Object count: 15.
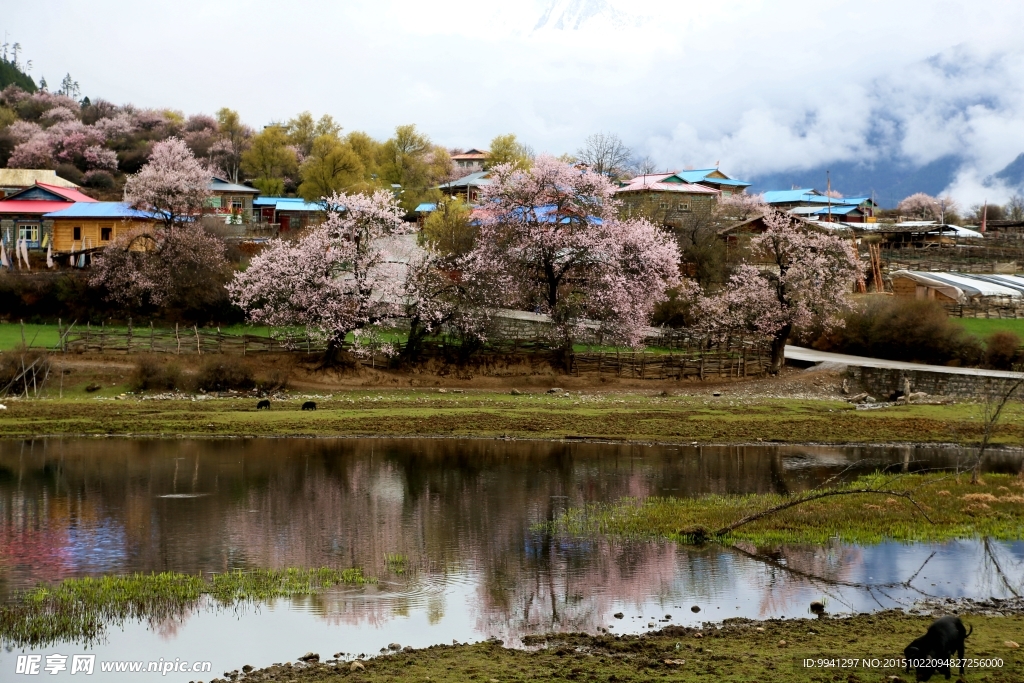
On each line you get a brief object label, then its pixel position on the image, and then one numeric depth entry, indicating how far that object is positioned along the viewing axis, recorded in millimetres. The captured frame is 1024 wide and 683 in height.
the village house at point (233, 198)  105375
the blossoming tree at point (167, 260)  66000
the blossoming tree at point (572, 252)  55781
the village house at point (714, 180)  124625
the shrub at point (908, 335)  58812
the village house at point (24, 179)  100125
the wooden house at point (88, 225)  82625
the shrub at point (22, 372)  44938
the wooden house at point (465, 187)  107750
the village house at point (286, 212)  99250
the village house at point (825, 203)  132375
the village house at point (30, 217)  84562
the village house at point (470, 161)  155725
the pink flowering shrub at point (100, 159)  122000
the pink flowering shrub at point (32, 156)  117375
